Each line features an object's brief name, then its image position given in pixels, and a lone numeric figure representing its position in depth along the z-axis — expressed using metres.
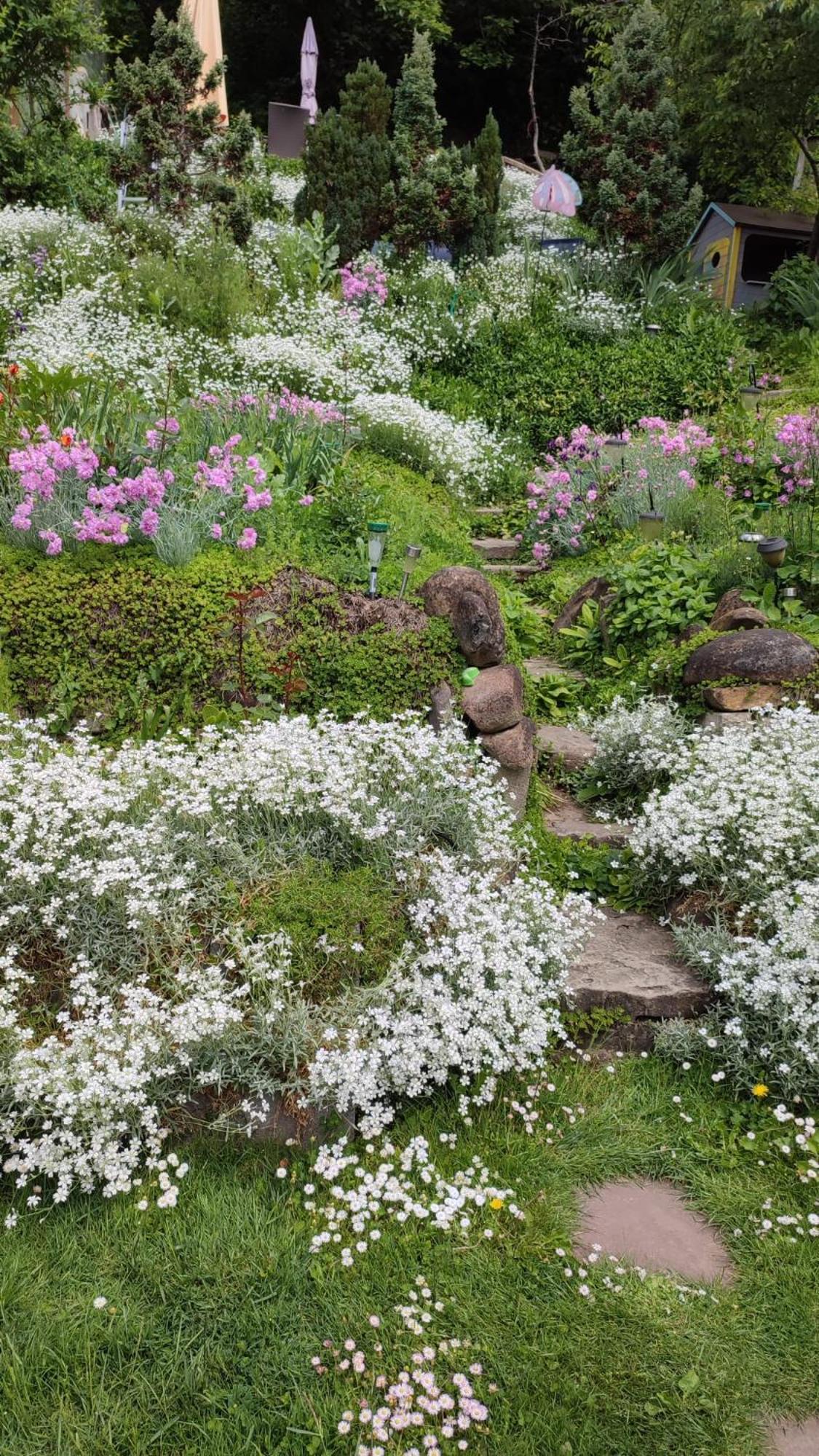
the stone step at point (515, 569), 7.48
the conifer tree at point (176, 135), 10.93
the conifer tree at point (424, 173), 12.07
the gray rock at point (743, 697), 4.60
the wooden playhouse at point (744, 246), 13.66
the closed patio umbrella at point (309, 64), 18.73
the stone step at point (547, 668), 5.80
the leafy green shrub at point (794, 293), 12.46
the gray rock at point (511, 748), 4.39
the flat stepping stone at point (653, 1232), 2.66
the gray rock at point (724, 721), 4.56
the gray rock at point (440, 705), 4.46
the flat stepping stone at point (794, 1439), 2.21
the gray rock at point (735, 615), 4.96
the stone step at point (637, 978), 3.47
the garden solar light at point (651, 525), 6.50
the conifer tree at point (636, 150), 12.55
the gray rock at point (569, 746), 5.00
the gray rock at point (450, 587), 4.73
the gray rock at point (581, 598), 6.28
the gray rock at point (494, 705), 4.43
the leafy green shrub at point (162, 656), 4.49
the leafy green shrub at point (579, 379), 9.98
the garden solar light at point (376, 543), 4.80
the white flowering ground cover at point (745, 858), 3.21
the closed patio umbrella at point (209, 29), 14.64
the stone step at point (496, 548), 7.88
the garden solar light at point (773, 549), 5.16
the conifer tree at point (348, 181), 12.00
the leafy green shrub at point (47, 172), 12.16
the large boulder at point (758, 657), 4.59
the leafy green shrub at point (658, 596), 5.61
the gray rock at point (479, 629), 4.59
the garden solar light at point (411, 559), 4.92
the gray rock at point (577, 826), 4.44
